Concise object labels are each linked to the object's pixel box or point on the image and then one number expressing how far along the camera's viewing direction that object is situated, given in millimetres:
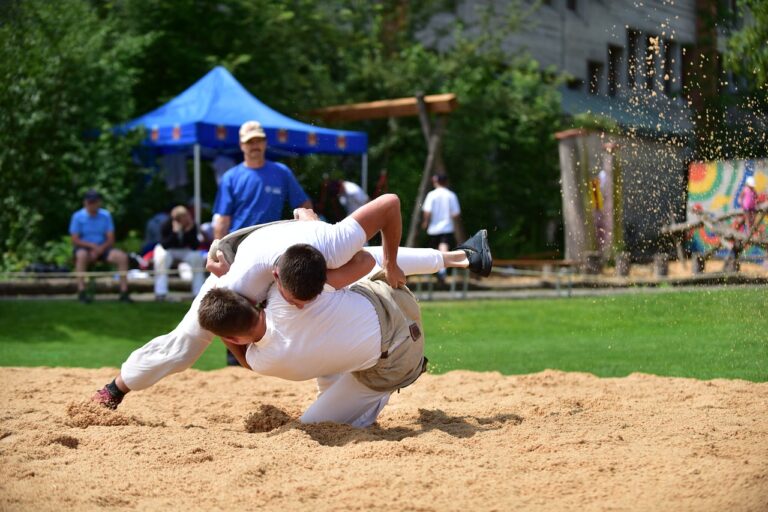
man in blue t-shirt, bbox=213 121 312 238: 8695
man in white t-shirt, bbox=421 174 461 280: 16031
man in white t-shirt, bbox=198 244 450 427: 5340
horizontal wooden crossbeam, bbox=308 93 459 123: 17078
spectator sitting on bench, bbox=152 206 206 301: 13688
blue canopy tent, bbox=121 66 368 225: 14828
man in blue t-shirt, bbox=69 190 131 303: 13367
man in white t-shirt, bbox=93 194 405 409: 5535
